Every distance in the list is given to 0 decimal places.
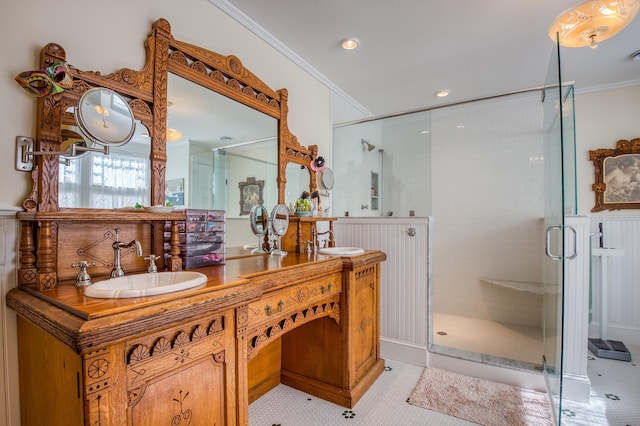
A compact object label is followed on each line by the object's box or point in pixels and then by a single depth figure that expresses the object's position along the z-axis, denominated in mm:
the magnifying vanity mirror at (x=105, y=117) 1160
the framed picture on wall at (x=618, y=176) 2918
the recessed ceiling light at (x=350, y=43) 2307
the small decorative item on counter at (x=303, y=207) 2381
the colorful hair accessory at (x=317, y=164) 2742
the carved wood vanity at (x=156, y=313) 799
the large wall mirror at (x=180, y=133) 1192
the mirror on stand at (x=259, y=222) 2055
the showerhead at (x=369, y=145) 3256
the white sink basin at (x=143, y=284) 911
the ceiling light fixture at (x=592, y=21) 1505
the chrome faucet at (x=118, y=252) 1216
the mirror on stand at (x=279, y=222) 2109
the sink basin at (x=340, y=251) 2022
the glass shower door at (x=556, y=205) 1680
